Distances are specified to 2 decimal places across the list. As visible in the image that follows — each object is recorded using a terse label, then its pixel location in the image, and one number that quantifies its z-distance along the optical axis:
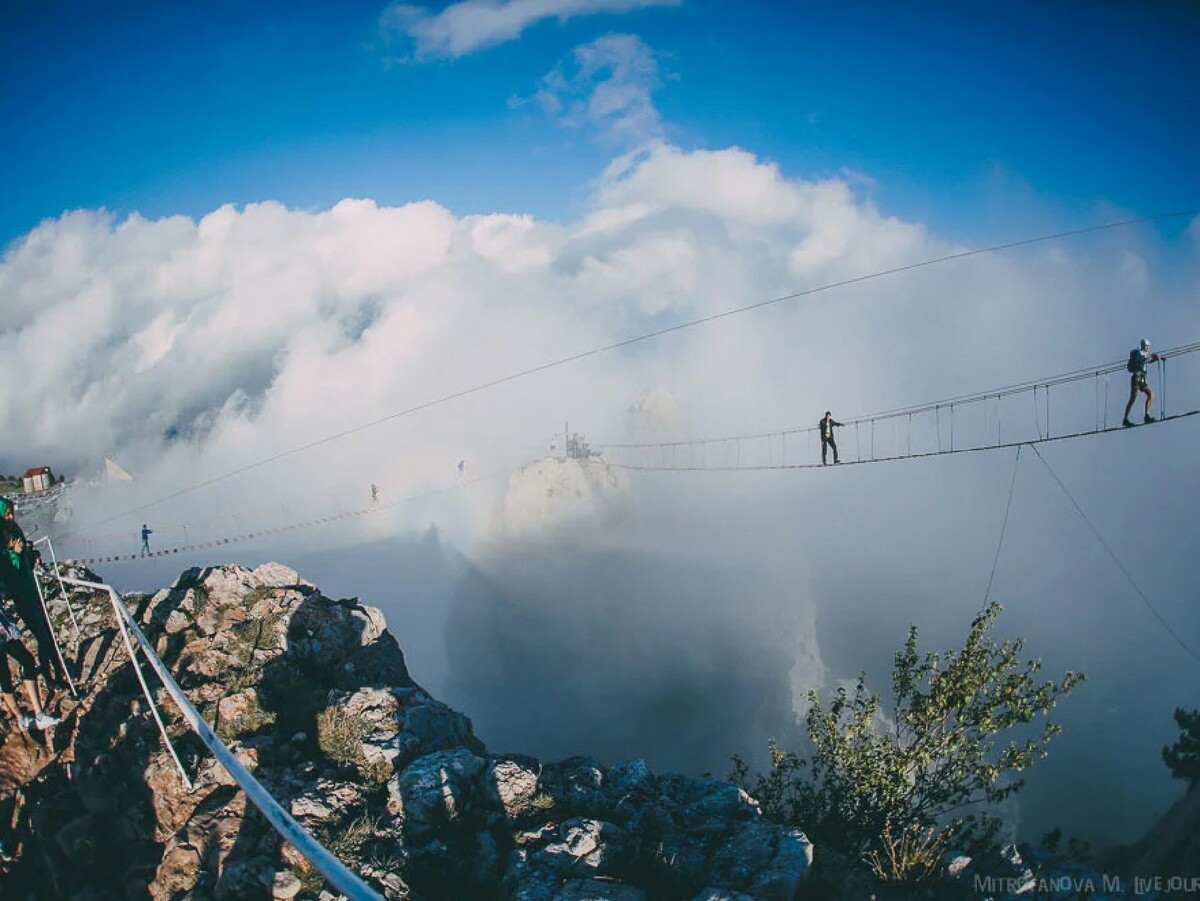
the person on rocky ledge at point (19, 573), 11.31
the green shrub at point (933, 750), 12.55
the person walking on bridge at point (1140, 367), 16.03
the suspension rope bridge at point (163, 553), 16.17
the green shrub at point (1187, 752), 24.33
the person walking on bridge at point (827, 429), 24.69
